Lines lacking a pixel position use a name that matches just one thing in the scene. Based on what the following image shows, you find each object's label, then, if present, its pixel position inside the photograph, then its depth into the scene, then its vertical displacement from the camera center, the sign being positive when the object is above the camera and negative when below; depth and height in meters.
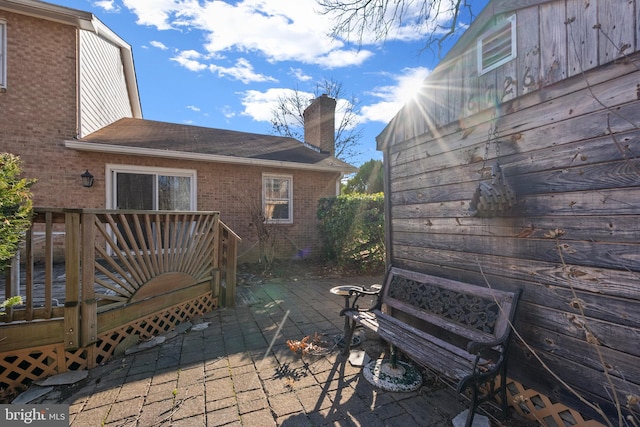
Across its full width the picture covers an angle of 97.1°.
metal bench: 2.07 -1.03
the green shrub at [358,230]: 7.57 -0.49
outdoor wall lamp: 6.46 +0.75
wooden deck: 2.74 -0.97
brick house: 6.31 +1.55
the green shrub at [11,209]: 2.26 +0.02
